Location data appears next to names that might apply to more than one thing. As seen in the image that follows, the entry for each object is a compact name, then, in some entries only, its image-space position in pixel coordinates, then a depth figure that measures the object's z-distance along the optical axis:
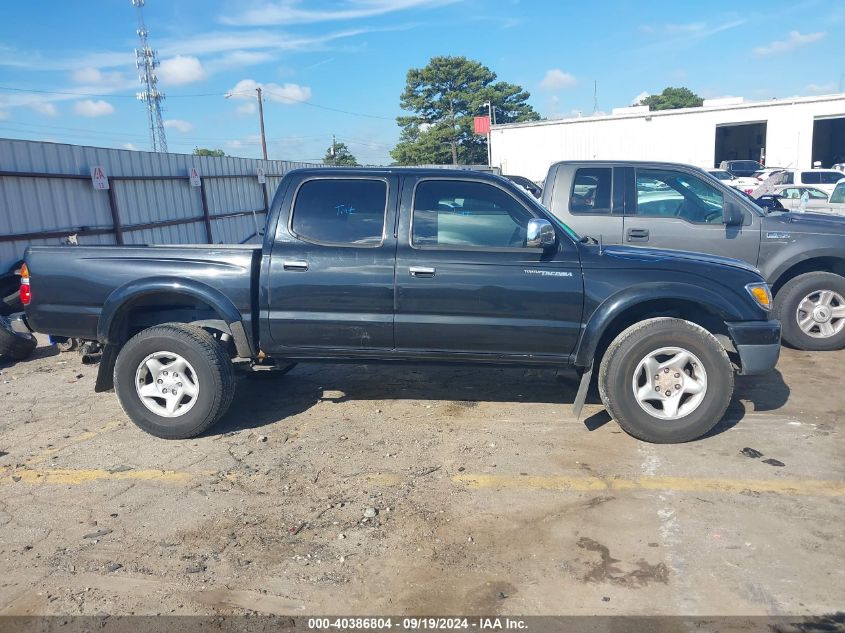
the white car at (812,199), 14.52
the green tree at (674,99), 84.94
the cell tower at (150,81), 53.50
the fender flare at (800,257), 6.81
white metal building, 34.22
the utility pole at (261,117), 47.38
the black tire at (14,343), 7.12
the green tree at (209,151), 74.29
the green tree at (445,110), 56.50
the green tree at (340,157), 56.33
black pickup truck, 4.61
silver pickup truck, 6.86
